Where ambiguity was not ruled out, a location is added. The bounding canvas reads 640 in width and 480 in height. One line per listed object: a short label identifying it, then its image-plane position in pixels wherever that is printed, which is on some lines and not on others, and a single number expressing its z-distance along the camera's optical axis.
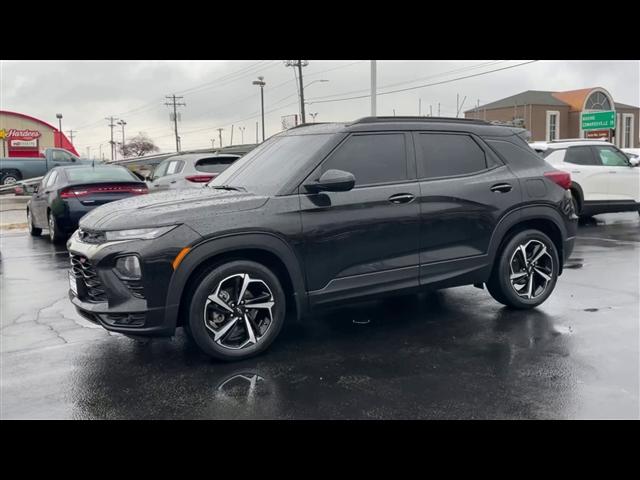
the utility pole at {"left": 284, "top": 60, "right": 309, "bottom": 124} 41.94
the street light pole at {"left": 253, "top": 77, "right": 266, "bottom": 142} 49.97
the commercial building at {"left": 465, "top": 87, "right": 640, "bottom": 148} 71.62
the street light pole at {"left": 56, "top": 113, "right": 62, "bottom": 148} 58.92
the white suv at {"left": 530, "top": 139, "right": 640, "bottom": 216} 13.66
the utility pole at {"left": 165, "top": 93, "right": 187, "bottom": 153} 76.44
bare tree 95.56
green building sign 53.92
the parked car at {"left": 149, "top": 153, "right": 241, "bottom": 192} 12.29
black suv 4.41
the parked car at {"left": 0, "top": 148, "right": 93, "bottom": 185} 29.64
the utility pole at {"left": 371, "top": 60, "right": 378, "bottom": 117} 20.02
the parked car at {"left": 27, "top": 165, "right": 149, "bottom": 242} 10.84
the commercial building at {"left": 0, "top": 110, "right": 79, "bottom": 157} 54.44
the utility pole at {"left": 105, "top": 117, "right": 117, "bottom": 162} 102.24
